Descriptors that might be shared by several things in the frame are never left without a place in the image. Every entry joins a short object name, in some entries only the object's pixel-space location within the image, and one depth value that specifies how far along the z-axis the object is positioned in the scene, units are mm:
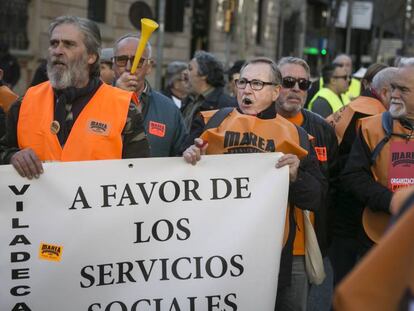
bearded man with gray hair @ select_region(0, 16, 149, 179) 3559
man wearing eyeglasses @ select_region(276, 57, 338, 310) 3928
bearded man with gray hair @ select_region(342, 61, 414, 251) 4094
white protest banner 3373
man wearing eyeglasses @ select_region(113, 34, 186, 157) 4645
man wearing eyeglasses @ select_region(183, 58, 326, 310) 3709
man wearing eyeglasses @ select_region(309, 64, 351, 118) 8063
